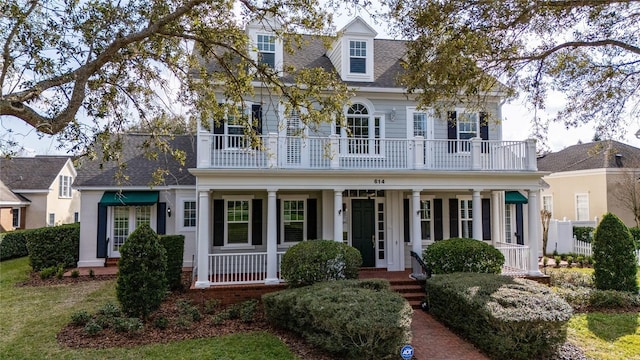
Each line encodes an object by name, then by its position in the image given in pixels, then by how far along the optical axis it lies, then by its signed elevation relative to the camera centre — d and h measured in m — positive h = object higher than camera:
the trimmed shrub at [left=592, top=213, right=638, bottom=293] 10.74 -1.51
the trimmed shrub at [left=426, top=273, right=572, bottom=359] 6.71 -2.06
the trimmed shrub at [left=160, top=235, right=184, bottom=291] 11.12 -1.57
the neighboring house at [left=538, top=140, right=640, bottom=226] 20.92 +1.17
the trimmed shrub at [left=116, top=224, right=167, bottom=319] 8.48 -1.59
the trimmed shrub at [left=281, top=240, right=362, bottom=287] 9.52 -1.49
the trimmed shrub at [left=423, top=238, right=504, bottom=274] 10.58 -1.50
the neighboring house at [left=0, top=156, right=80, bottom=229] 23.58 +1.08
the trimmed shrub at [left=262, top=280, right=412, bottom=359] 6.42 -2.03
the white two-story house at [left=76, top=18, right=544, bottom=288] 11.08 +0.65
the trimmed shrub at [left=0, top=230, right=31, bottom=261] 17.80 -1.86
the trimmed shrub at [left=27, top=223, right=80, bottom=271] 14.23 -1.53
